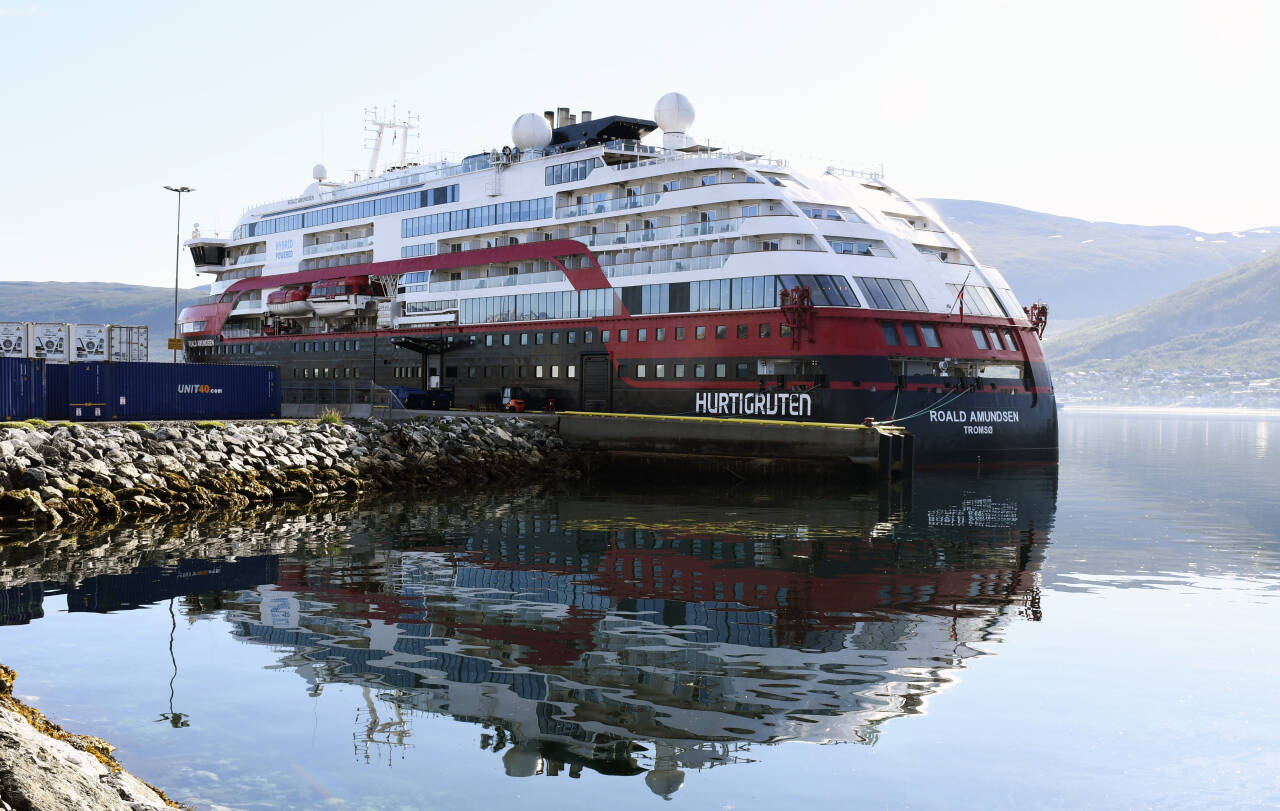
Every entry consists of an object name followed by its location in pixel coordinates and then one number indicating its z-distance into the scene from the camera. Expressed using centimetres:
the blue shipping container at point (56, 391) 3866
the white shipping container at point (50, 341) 4728
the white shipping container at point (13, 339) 4788
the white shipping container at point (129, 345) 4938
